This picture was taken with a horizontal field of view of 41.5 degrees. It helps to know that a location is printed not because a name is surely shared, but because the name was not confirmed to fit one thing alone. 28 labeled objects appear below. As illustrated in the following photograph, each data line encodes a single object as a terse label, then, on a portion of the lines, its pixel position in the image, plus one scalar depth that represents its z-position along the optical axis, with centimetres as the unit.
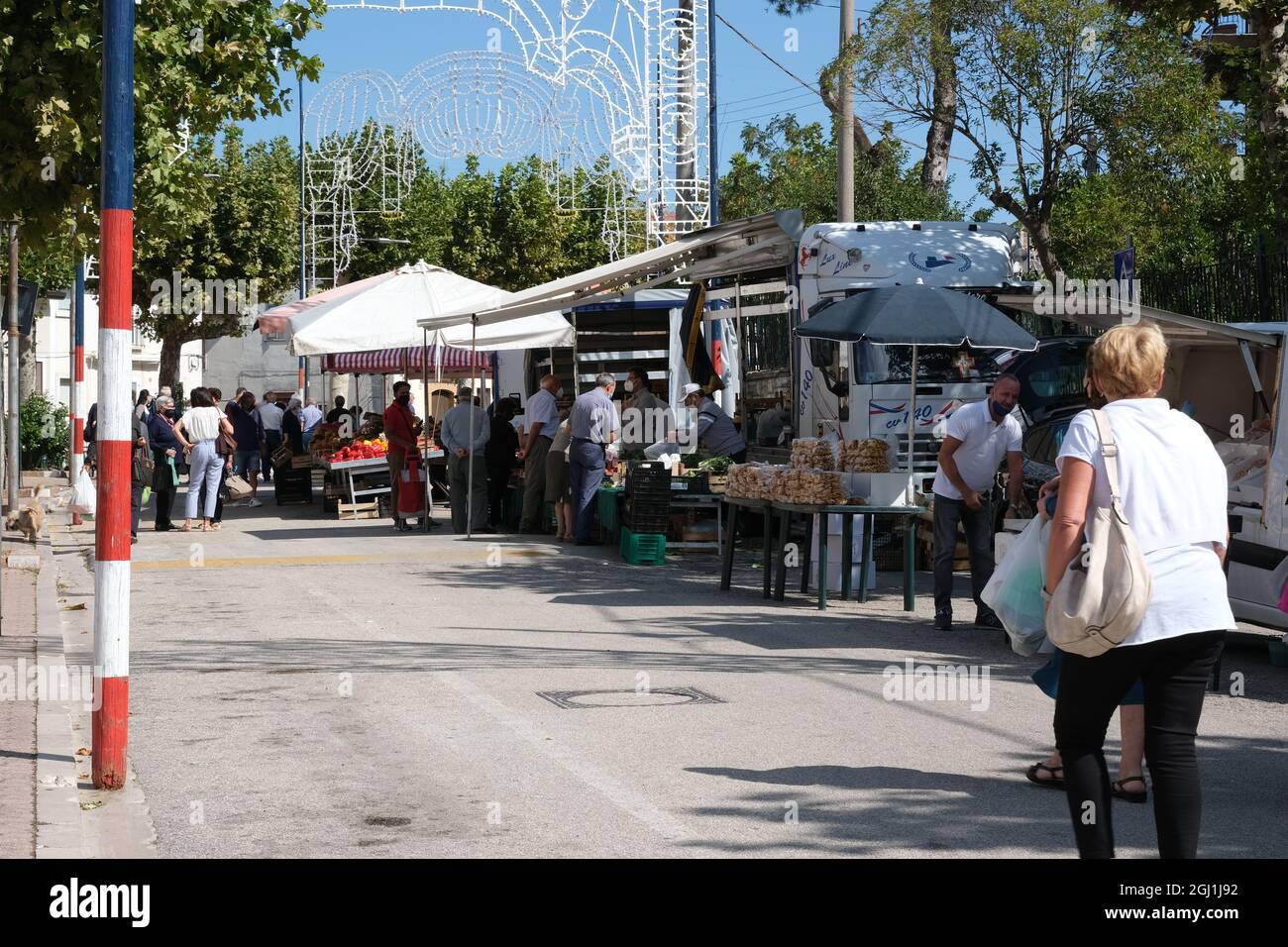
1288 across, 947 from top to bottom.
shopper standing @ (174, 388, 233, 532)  2100
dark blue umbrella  1334
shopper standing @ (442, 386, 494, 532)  2112
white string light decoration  2661
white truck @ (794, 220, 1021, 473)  1680
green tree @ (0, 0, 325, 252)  1204
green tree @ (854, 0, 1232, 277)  2048
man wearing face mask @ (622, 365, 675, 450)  2108
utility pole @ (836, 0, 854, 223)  2125
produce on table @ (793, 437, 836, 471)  1417
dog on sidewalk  1922
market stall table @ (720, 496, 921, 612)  1327
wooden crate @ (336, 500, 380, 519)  2386
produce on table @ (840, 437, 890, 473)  1371
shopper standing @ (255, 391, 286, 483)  3378
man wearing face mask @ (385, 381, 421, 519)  2144
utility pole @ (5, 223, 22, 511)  1780
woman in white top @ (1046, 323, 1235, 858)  484
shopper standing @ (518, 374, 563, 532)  2042
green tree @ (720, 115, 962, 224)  3333
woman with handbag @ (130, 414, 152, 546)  1995
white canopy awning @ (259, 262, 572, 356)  2248
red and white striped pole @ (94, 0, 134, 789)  701
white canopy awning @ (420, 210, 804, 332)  1862
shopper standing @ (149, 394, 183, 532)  2080
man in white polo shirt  1211
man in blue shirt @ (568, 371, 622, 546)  1877
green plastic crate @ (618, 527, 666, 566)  1731
